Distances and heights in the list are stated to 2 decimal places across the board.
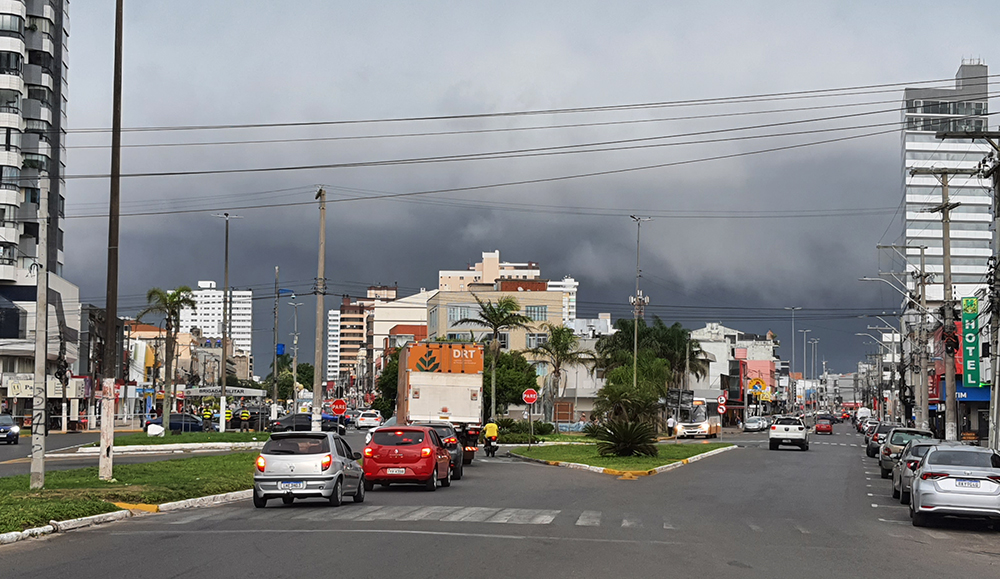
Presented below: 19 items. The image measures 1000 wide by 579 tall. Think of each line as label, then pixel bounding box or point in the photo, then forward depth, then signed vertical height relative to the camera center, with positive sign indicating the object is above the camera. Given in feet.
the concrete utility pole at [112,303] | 78.18 +3.14
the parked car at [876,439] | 169.59 -14.32
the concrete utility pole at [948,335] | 131.85 +2.31
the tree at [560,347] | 273.13 +0.47
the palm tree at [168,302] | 190.39 +7.79
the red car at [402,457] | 81.87 -8.69
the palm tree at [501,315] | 207.72 +6.65
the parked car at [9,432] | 175.83 -15.06
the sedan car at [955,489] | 60.49 -7.97
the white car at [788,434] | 184.75 -14.63
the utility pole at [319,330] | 123.61 +2.04
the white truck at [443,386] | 126.11 -4.68
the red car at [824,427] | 296.71 -21.40
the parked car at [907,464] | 75.15 -8.20
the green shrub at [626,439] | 132.98 -11.42
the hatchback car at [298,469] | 66.33 -7.85
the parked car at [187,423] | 208.64 -16.13
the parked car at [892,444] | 111.55 -9.88
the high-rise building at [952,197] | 455.63 +70.00
